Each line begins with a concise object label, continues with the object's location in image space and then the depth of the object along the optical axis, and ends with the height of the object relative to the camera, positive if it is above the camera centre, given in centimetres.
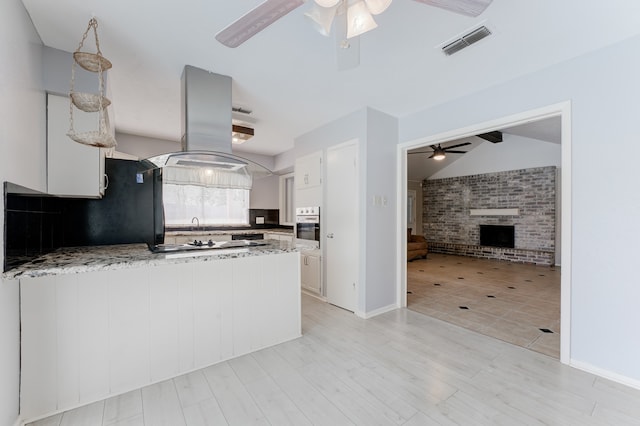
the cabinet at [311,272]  414 -93
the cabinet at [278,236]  507 -47
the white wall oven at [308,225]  410 -22
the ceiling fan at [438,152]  600 +129
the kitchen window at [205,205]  516 +13
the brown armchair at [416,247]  741 -98
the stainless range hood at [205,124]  246 +80
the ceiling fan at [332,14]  125 +94
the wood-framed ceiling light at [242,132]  398 +113
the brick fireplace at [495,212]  663 -1
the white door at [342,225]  355 -19
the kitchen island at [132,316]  176 -79
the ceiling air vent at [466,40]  197 +128
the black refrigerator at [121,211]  291 +0
